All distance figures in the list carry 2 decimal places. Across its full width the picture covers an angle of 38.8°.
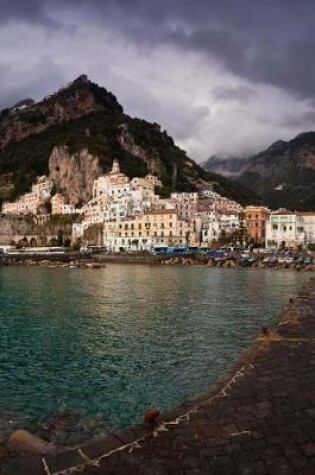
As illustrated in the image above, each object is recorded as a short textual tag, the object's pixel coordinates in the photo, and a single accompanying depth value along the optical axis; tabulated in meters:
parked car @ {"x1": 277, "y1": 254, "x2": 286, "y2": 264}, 83.39
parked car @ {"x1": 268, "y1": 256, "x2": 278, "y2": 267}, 80.56
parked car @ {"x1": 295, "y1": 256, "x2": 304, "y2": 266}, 81.62
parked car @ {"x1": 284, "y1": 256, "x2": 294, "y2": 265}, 82.29
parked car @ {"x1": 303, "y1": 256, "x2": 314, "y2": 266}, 81.03
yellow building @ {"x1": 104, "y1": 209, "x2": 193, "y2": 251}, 115.75
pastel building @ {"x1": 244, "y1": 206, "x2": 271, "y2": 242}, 115.25
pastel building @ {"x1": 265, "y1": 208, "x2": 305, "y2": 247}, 107.88
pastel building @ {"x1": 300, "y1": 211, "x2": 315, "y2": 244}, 110.38
